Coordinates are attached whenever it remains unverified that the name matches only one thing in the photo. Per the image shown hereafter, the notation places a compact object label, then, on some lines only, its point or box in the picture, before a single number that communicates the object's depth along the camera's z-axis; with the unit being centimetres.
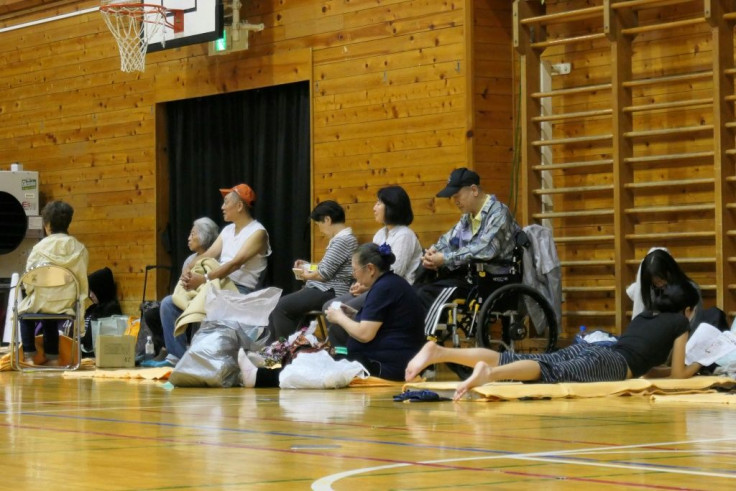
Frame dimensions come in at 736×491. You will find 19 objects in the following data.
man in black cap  1234
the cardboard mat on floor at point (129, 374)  1264
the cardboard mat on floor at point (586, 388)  896
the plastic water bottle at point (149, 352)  1582
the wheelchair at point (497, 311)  1202
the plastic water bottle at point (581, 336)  1209
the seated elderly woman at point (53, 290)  1426
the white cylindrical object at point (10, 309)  1599
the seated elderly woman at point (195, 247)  1534
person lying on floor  892
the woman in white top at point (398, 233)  1331
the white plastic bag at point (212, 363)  1109
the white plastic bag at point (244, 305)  1257
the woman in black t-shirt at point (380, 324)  1078
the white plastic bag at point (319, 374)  1067
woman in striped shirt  1350
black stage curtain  1666
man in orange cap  1450
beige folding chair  1414
